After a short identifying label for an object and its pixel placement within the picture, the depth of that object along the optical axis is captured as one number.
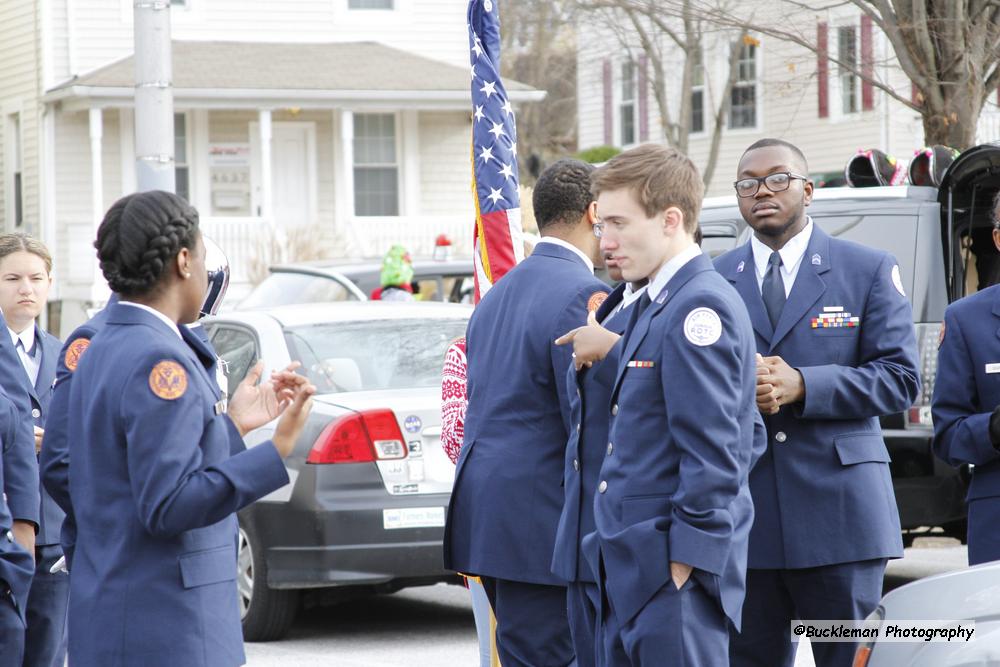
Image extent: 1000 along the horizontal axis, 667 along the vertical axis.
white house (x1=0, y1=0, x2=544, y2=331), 25.22
